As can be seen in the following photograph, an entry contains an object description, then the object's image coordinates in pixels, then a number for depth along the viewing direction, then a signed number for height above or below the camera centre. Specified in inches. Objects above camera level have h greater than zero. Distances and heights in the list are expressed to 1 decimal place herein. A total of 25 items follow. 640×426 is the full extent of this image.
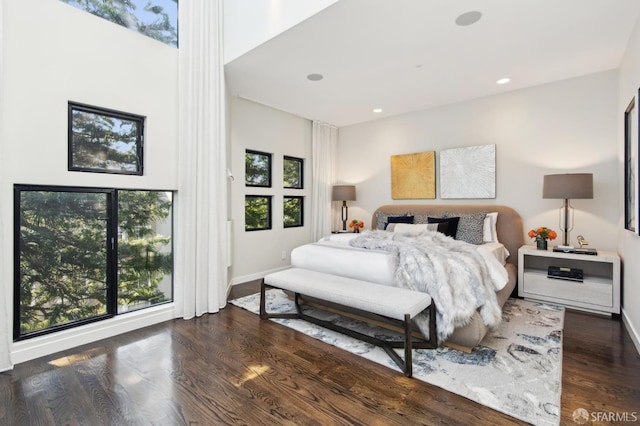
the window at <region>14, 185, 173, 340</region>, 95.5 -15.3
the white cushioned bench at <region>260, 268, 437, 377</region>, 86.8 -27.7
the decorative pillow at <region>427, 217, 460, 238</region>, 166.2 -7.6
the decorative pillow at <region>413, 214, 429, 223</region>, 185.8 -3.7
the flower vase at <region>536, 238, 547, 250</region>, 145.2 -14.9
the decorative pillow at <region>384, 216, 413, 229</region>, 188.9 -4.4
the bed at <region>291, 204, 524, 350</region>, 98.5 -15.6
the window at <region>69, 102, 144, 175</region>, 105.0 +26.5
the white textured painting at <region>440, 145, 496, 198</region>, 173.9 +23.8
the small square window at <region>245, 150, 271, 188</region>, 188.2 +27.6
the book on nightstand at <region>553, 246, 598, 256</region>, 130.6 -16.8
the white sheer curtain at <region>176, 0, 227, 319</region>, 128.3 +23.8
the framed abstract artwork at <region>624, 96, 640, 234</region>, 97.0 +16.3
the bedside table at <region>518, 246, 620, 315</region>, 126.2 -31.1
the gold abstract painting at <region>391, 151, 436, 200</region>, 196.2 +24.3
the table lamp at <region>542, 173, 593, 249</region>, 133.0 +11.0
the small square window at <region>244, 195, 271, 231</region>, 188.5 +0.0
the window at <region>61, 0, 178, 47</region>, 109.0 +76.5
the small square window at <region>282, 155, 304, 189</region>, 212.9 +28.1
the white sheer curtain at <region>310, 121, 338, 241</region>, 224.2 +27.0
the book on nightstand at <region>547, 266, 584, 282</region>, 134.6 -27.6
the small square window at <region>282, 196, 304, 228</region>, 214.5 +0.7
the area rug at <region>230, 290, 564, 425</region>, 71.7 -44.1
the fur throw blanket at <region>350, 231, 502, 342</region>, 94.0 -23.1
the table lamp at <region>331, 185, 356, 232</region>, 221.3 +13.9
